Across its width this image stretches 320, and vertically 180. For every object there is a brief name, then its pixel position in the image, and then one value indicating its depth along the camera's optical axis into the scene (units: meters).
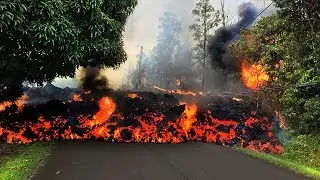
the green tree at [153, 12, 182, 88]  82.56
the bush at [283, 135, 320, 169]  18.08
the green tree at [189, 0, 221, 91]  52.41
